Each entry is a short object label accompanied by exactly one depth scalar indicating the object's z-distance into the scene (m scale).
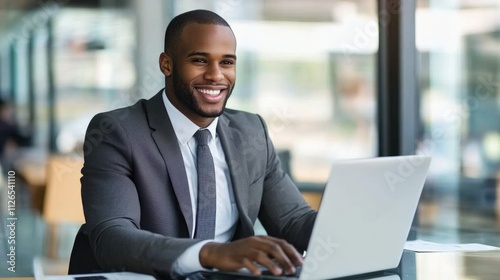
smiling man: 2.06
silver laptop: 1.66
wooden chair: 4.89
